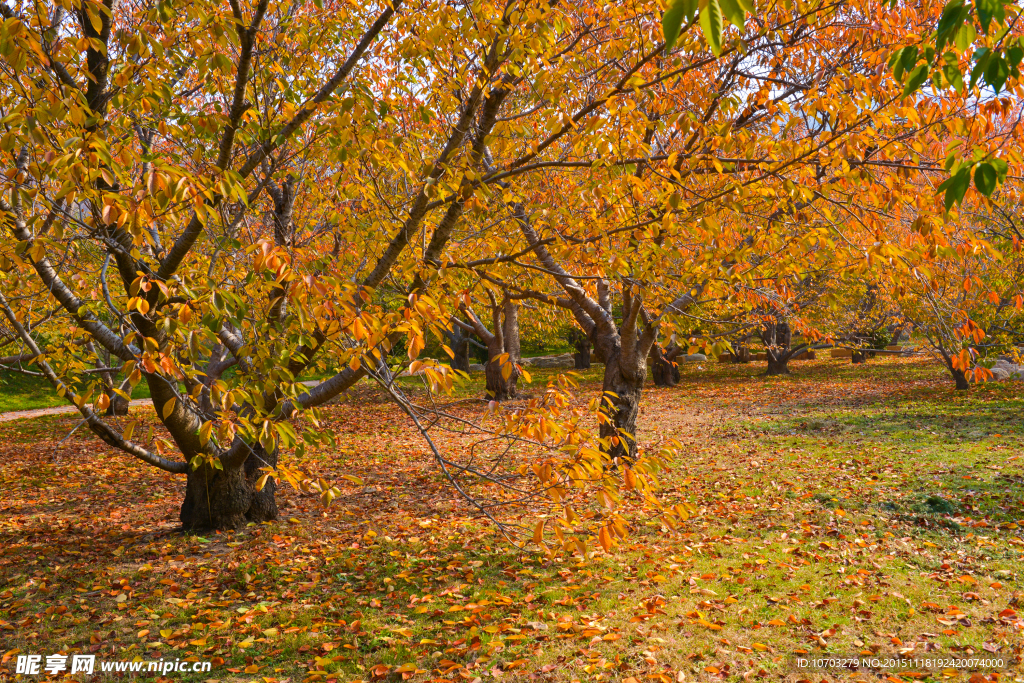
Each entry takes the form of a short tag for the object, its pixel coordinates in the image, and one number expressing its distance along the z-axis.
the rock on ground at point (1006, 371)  16.92
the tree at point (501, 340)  15.85
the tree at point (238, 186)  2.80
